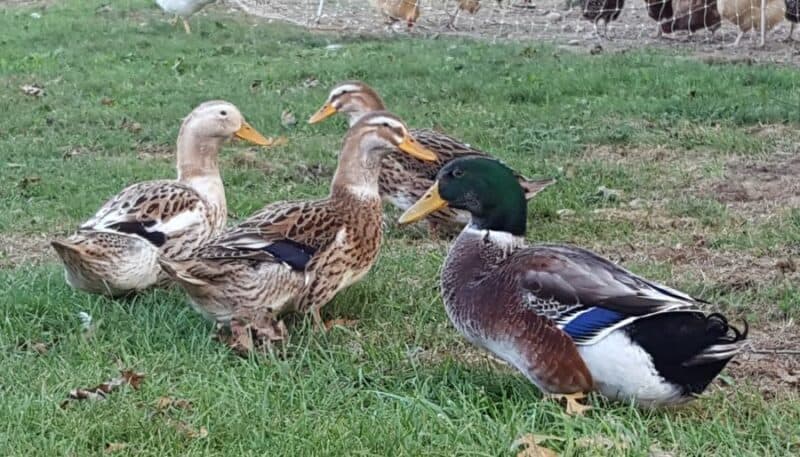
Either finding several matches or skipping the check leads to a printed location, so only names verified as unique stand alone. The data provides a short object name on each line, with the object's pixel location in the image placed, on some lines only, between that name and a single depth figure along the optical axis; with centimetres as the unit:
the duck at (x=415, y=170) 724
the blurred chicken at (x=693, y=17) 1659
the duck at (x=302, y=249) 516
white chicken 1744
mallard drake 406
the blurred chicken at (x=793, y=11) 1525
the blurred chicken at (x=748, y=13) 1564
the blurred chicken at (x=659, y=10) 1681
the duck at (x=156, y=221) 564
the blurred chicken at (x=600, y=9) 1695
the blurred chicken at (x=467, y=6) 1856
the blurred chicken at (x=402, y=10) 1817
